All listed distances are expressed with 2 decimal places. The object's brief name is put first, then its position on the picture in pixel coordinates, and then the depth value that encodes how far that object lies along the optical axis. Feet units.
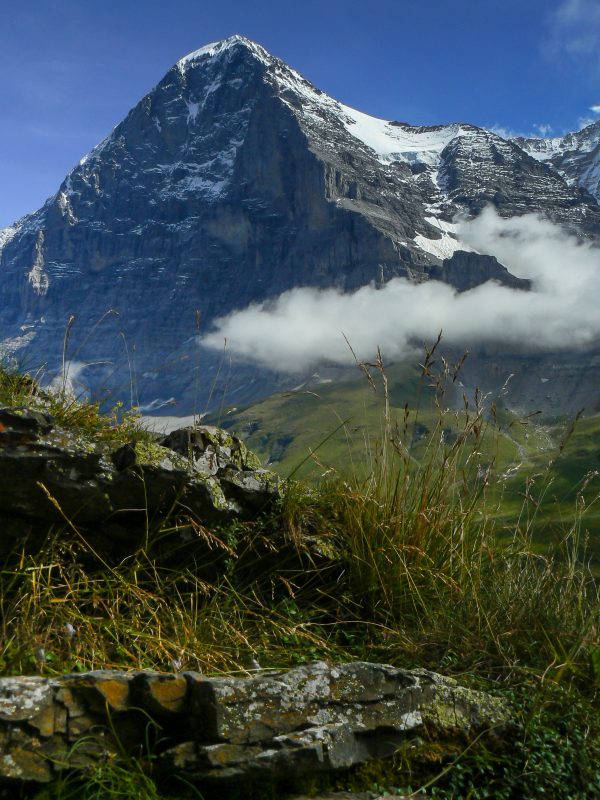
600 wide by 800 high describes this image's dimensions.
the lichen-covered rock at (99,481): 15.89
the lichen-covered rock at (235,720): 10.60
